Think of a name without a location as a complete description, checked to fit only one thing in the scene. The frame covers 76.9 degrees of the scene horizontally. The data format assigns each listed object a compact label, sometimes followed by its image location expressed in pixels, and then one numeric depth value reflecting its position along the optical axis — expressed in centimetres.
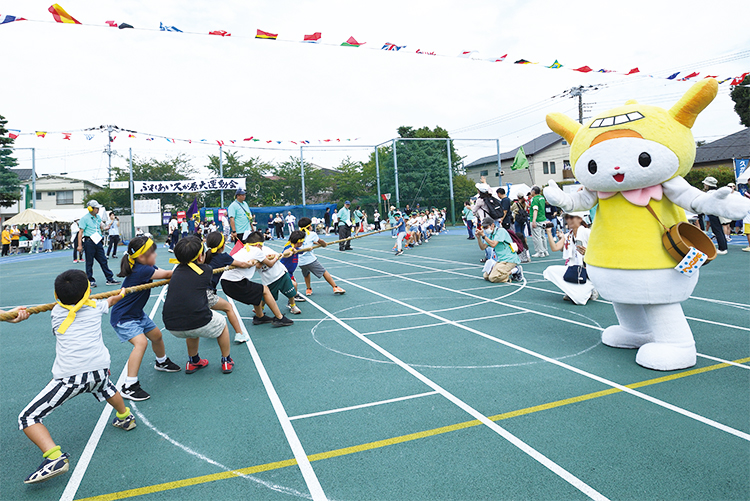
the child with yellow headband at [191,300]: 429
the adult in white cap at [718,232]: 1062
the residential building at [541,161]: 4416
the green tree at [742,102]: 2528
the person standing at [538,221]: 1201
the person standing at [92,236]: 1000
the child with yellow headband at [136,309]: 416
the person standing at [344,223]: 1673
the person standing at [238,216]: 916
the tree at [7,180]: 3322
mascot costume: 423
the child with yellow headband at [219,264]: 523
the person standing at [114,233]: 1773
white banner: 3222
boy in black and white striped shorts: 295
